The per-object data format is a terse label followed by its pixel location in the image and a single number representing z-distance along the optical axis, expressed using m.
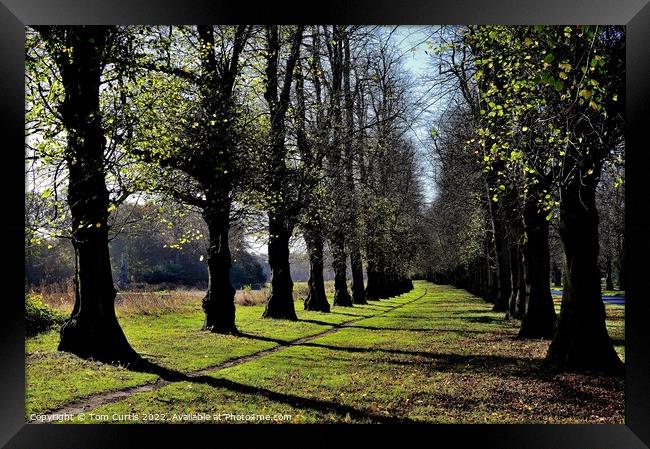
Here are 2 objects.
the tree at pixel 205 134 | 13.90
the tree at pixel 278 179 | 19.03
